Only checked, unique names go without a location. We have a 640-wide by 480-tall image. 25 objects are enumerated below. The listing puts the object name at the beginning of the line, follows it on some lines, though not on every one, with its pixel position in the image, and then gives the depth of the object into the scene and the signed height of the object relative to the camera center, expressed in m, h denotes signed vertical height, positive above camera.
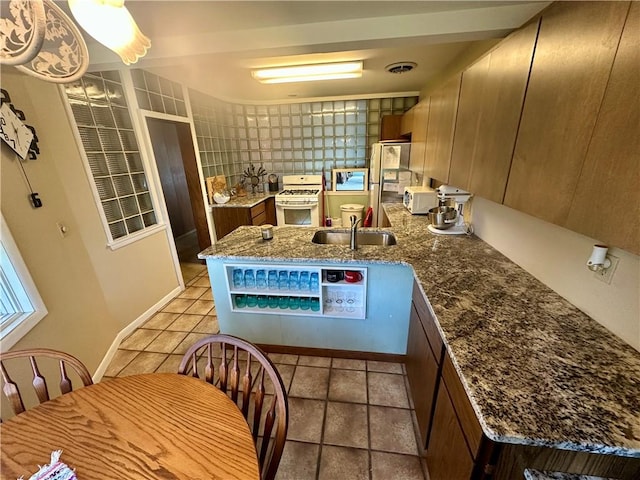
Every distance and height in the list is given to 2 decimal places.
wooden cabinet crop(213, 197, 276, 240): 3.68 -0.85
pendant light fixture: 0.84 +0.46
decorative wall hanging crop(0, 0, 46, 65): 0.71 +0.36
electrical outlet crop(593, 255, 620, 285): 0.94 -0.47
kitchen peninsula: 0.63 -0.67
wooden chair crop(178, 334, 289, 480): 0.76 -0.80
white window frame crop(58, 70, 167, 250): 1.88 -0.23
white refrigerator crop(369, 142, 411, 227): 3.50 -0.26
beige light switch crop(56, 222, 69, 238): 1.72 -0.44
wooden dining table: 0.71 -0.83
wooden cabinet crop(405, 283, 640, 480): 0.65 -0.86
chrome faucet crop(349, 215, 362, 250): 1.79 -0.54
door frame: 2.51 -0.09
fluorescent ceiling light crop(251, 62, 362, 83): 2.54 +0.83
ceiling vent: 2.64 +0.88
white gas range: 4.18 -0.74
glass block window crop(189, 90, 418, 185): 4.18 +0.36
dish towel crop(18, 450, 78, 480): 0.67 -0.80
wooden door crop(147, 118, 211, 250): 3.36 -0.31
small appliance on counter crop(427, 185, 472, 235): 2.08 -0.52
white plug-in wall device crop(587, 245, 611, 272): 0.95 -0.41
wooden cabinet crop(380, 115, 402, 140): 3.80 +0.37
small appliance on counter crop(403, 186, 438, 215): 2.72 -0.50
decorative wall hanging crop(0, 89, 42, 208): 1.40 +0.17
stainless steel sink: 2.23 -0.72
